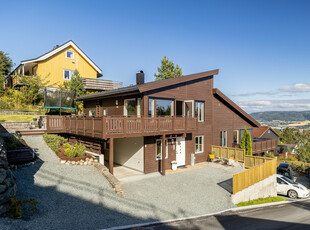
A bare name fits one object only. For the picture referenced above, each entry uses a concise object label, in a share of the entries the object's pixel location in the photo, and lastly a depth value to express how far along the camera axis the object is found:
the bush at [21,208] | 6.56
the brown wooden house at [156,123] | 13.55
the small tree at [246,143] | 21.61
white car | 15.35
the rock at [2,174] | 6.79
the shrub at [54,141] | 14.30
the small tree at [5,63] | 34.82
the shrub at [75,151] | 13.44
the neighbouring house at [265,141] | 23.47
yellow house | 28.34
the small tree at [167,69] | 40.44
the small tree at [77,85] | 27.05
